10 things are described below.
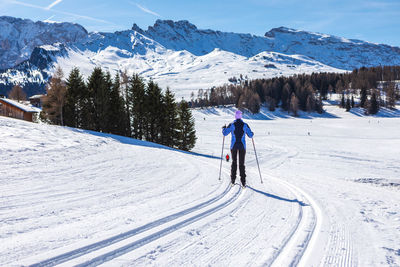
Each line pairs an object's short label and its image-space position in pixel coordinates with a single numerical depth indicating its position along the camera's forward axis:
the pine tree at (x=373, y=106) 110.38
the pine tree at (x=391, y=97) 118.88
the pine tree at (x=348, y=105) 114.88
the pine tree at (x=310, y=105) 121.12
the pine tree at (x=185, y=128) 33.56
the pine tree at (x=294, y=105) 117.33
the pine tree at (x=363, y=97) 121.62
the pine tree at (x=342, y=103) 121.75
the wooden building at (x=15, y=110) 34.41
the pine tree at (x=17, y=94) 62.78
